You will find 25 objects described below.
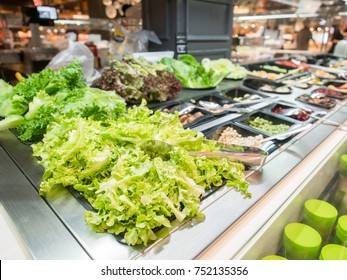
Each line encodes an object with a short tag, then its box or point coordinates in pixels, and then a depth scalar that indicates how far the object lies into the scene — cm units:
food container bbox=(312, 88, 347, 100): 102
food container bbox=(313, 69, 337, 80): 138
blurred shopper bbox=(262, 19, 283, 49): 275
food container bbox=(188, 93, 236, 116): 90
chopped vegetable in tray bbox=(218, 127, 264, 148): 66
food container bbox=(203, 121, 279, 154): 66
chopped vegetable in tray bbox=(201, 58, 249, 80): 125
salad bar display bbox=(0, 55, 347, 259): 47
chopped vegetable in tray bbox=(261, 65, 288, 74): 149
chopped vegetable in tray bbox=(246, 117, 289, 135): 76
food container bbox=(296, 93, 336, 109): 90
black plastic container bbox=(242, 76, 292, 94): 106
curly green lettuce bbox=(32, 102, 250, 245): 47
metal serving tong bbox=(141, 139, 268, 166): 55
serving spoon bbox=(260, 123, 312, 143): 68
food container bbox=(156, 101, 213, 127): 74
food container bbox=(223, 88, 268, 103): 99
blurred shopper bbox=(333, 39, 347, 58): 224
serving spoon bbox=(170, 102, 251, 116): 81
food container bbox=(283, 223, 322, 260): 54
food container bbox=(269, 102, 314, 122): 81
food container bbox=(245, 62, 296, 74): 150
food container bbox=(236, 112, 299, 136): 75
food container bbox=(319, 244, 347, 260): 53
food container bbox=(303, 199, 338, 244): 59
